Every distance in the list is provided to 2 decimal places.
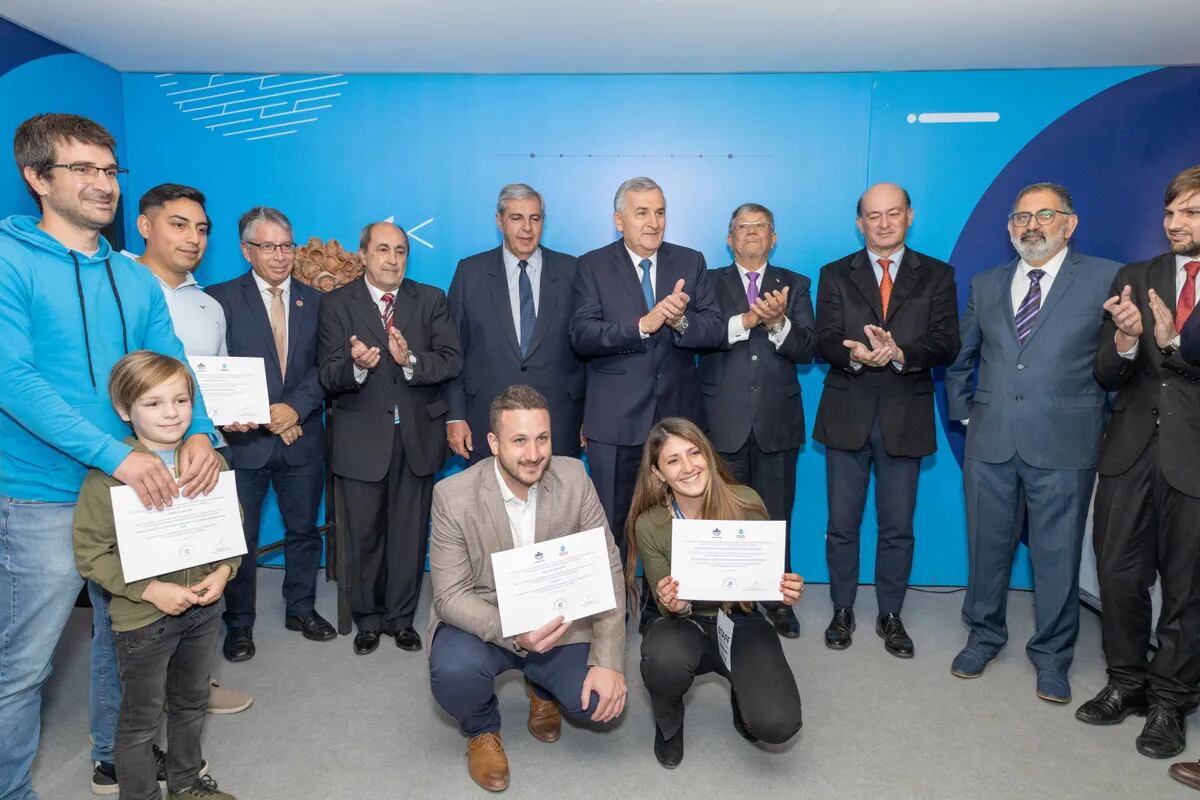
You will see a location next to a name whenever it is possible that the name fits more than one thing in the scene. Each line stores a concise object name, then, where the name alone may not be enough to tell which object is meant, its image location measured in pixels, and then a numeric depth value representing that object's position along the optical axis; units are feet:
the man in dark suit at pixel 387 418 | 11.68
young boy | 7.14
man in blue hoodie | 7.00
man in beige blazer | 8.64
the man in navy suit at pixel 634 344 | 11.67
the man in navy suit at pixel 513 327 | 12.42
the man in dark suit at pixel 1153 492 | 9.20
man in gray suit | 10.43
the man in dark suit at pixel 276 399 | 11.66
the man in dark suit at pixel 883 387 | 11.75
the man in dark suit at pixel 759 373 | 12.21
